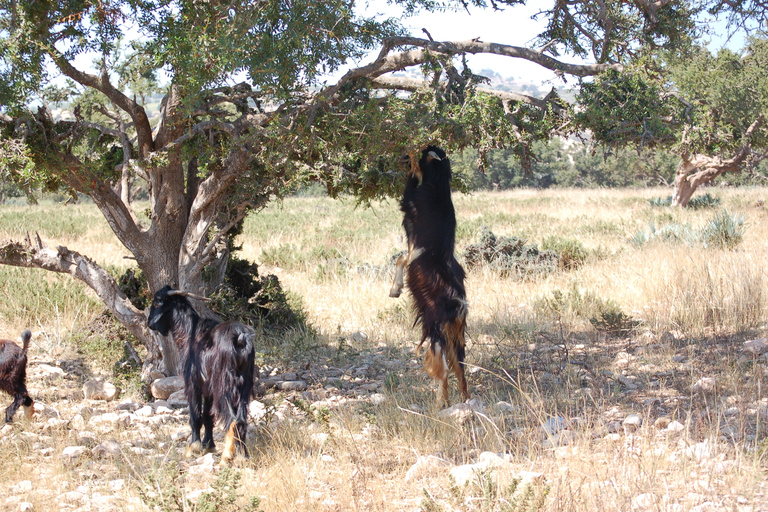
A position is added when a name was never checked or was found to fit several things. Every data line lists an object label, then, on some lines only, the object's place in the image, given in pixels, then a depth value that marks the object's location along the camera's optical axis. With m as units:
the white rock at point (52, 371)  14.70
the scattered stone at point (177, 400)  12.98
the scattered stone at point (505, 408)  10.84
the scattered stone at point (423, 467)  8.43
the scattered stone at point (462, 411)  10.20
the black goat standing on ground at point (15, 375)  11.18
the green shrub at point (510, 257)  24.44
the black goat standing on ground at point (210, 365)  9.48
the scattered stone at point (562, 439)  8.73
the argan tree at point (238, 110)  9.77
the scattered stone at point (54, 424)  10.97
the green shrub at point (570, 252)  26.02
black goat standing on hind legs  10.83
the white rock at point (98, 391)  13.42
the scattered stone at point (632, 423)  9.63
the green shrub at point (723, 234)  25.27
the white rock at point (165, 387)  13.25
